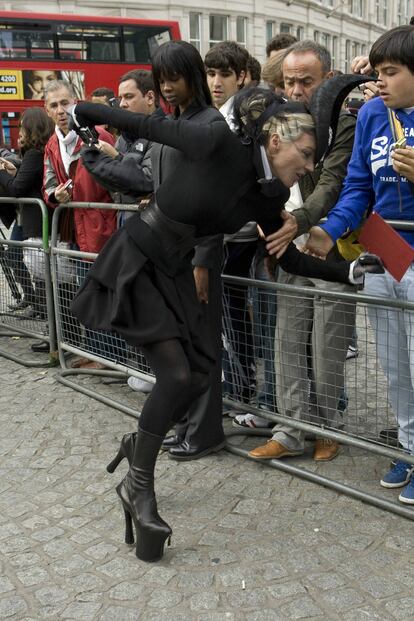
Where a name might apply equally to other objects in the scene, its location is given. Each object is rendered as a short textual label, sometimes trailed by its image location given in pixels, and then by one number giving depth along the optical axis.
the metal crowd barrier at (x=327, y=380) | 3.43
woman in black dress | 2.69
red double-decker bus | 15.70
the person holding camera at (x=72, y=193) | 5.13
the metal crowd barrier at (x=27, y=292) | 5.38
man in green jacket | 3.64
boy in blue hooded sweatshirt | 3.03
